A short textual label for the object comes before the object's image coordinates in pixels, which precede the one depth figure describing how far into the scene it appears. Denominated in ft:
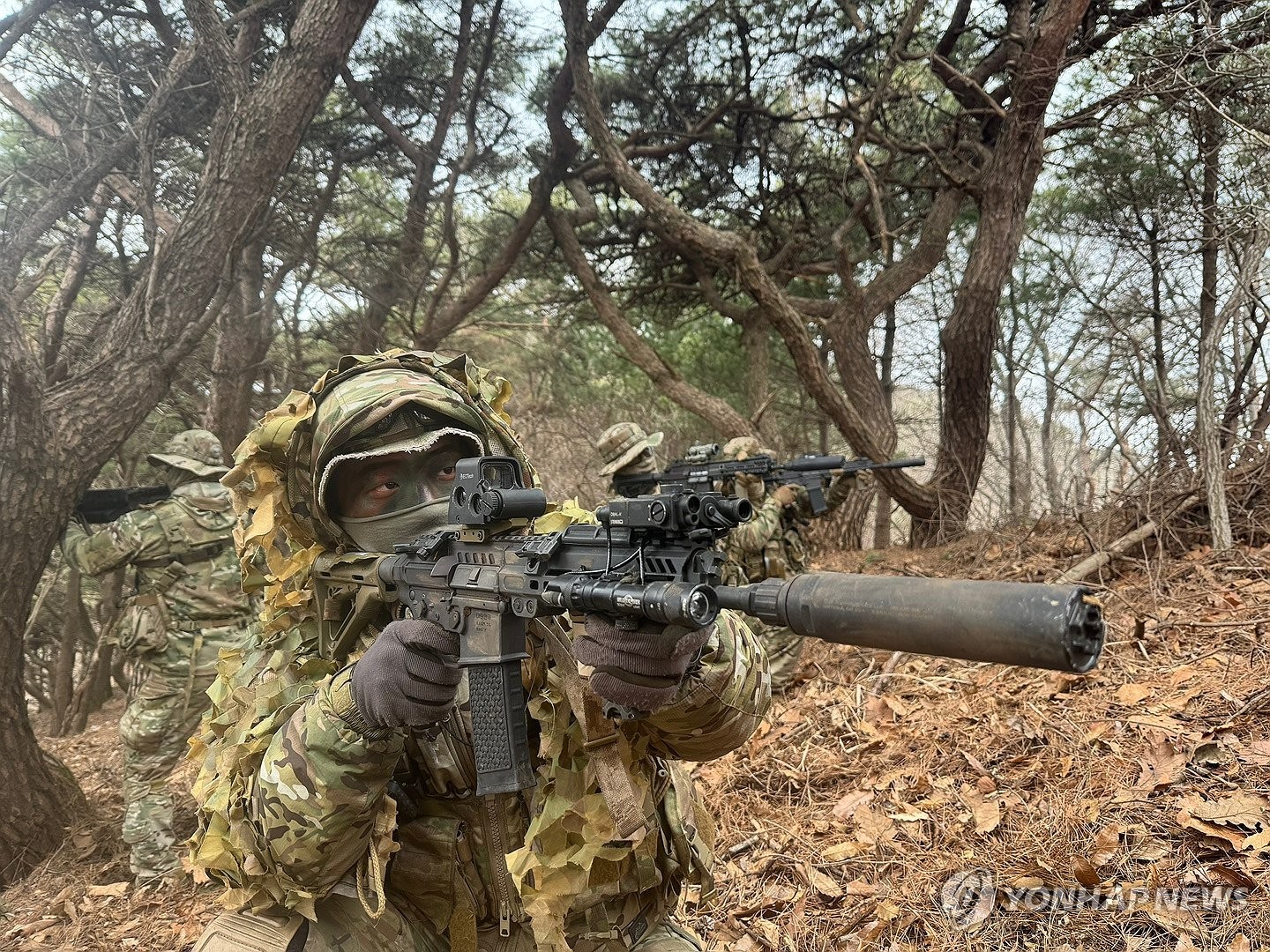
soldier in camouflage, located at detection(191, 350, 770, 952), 5.76
